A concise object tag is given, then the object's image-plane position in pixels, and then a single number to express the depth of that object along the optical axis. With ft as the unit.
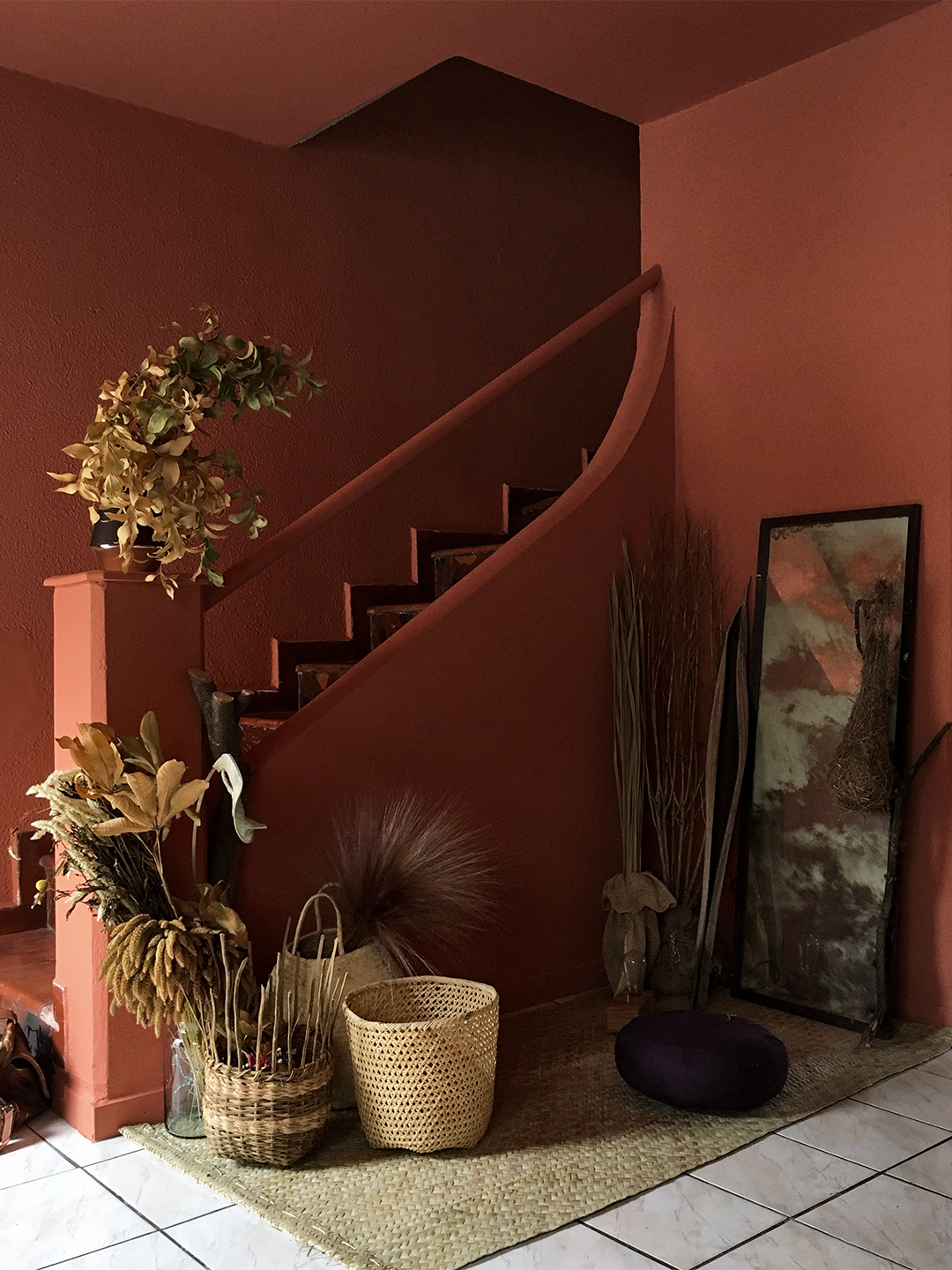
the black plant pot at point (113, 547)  9.19
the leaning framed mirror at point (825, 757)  11.05
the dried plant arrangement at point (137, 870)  8.57
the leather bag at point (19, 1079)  9.41
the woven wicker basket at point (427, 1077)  8.54
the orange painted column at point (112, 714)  9.14
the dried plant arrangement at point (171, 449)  8.68
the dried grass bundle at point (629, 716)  12.32
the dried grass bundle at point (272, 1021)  8.57
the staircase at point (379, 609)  13.62
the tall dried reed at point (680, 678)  12.37
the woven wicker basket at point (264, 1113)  8.39
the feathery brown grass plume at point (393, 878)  9.87
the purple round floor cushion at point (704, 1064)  9.09
